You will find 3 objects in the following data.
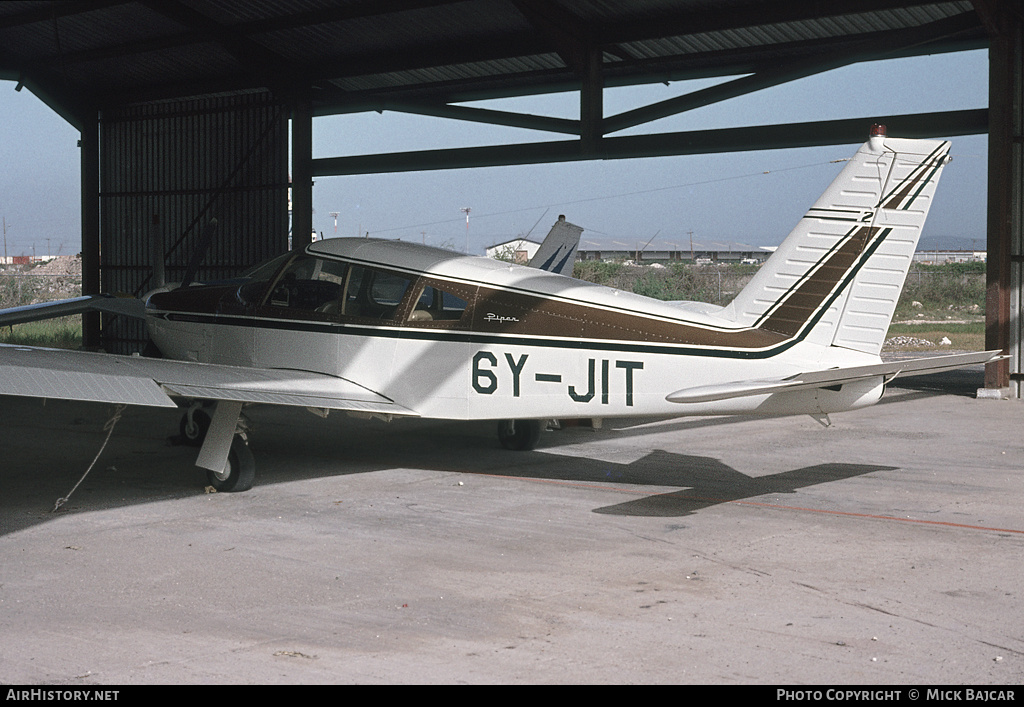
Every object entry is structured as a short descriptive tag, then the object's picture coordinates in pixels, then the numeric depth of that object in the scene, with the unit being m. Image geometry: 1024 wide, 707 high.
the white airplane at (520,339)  7.91
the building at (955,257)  110.66
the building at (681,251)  110.88
